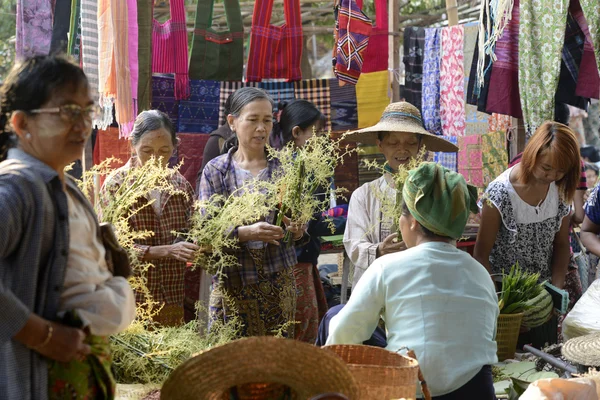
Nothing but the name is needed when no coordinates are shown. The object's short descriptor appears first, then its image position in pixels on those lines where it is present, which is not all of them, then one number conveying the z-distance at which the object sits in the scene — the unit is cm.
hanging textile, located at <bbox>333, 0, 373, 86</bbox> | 622
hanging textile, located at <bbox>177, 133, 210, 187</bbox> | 635
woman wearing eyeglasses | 186
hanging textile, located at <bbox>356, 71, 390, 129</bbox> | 663
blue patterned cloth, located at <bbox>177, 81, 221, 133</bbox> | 629
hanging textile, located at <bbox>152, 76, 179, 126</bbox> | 622
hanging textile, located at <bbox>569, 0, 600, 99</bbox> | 544
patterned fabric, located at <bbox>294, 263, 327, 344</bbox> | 424
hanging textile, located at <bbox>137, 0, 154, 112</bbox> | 575
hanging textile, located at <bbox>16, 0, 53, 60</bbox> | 558
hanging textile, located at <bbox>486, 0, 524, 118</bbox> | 585
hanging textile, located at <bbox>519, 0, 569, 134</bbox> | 543
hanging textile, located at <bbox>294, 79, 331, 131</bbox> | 652
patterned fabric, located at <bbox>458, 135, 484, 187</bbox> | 715
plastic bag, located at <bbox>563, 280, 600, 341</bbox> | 455
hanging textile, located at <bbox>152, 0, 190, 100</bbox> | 599
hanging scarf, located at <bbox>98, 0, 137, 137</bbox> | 548
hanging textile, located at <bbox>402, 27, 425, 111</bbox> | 702
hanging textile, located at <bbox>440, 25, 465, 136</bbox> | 671
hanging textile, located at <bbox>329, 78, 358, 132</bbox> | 660
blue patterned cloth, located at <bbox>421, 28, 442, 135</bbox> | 687
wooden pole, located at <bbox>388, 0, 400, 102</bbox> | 661
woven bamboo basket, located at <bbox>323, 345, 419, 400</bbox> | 247
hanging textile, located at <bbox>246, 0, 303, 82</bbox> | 629
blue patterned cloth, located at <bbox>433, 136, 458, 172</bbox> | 742
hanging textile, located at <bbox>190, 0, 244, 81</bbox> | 614
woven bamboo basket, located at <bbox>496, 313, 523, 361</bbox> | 460
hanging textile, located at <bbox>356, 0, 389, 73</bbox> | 658
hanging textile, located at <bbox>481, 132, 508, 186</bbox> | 701
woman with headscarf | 277
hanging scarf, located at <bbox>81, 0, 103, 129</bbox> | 546
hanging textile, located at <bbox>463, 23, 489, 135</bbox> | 705
